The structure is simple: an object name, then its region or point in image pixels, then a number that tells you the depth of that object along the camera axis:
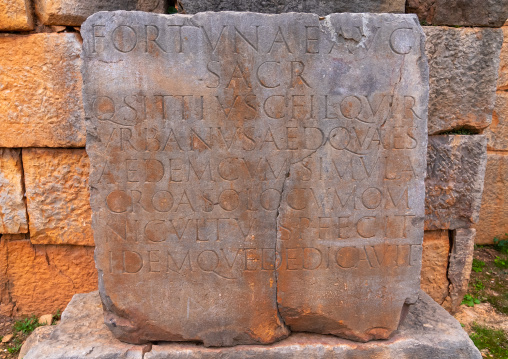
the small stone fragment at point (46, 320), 2.68
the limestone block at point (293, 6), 2.16
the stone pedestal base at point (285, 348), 1.94
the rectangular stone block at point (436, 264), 2.68
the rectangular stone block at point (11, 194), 2.49
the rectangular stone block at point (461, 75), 2.37
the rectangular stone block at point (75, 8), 2.27
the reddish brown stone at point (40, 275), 2.64
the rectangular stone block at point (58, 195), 2.49
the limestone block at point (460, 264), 2.64
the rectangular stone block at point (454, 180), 2.49
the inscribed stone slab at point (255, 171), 1.80
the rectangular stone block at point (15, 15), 2.29
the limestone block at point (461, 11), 2.35
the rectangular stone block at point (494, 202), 3.31
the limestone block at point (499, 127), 3.27
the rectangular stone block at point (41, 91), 2.34
